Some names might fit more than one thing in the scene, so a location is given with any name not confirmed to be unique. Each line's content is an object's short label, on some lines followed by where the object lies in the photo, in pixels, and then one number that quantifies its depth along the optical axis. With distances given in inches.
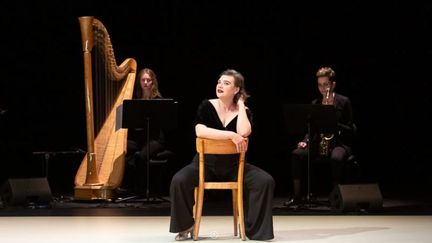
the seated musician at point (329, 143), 601.3
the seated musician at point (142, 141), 637.9
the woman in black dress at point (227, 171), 432.1
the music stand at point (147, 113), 591.5
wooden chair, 434.0
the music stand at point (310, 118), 574.6
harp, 611.2
